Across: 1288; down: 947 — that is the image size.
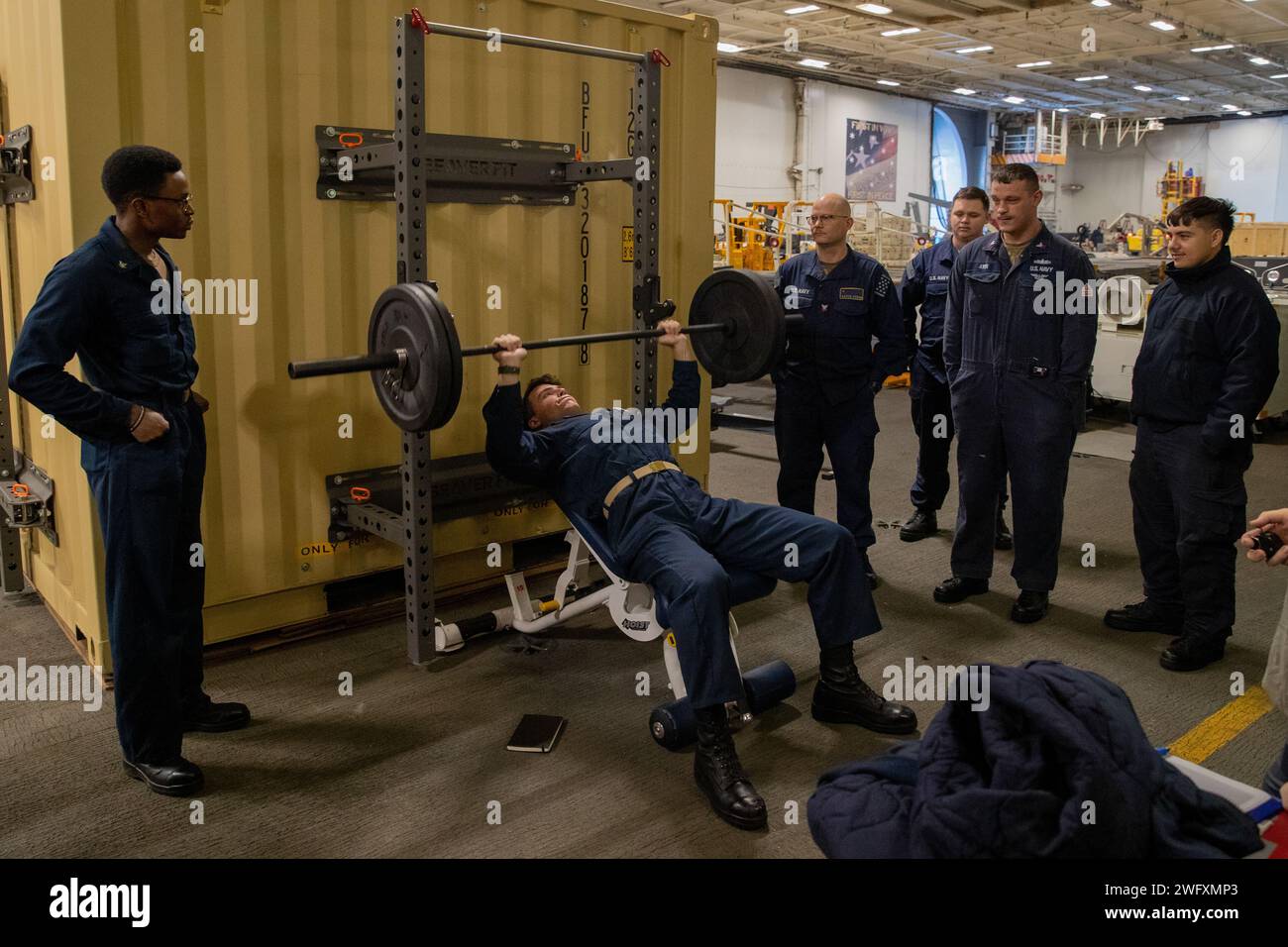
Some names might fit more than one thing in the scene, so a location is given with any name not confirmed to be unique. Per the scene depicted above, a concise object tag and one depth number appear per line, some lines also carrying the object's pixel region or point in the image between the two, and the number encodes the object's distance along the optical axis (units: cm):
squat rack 296
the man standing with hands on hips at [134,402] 245
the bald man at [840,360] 412
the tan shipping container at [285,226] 307
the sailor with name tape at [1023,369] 379
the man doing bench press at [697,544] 271
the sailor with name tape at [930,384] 488
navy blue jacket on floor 128
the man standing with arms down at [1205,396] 346
